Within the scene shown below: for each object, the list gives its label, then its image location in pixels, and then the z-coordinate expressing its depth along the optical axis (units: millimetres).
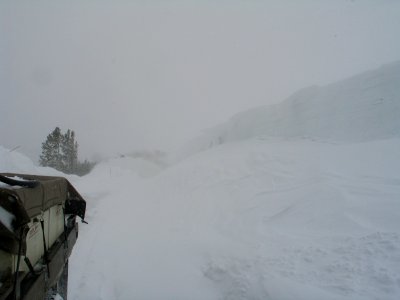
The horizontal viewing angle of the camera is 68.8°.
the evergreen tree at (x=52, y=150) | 50325
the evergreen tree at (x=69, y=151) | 53750
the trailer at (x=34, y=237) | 2574
